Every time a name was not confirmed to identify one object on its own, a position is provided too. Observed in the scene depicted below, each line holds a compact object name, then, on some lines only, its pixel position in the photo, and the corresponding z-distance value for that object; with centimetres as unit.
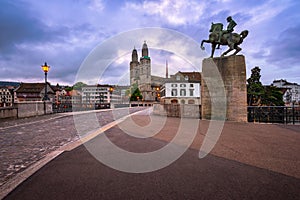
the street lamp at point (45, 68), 1639
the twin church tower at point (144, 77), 10006
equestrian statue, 1052
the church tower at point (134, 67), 11388
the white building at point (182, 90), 6291
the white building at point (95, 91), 11556
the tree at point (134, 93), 8388
